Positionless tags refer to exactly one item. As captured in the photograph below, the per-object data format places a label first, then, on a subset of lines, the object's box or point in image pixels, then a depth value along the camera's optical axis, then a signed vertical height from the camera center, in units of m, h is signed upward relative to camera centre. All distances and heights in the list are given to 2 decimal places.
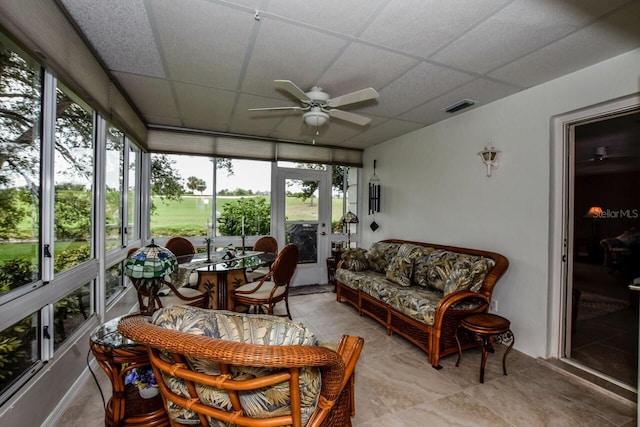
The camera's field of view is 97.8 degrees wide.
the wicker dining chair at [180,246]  3.95 -0.51
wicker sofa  2.56 -0.85
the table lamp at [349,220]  5.17 -0.15
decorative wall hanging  5.03 +0.29
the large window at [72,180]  1.98 +0.23
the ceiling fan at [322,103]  2.18 +0.94
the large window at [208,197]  4.35 +0.23
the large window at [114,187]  2.88 +0.26
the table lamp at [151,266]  1.56 -0.32
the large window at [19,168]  1.46 +0.23
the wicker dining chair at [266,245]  4.47 -0.54
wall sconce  3.02 +0.62
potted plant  1.58 -0.97
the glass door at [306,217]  5.03 -0.10
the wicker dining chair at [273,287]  3.08 -0.88
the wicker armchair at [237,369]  0.85 -0.53
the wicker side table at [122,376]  1.41 -0.87
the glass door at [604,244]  2.25 -0.26
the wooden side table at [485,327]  2.26 -0.94
